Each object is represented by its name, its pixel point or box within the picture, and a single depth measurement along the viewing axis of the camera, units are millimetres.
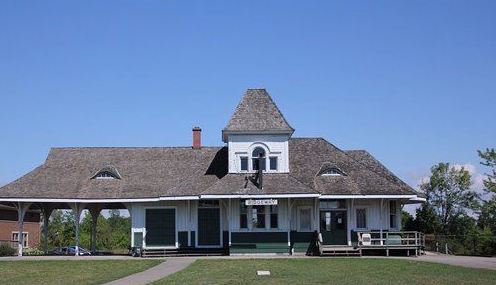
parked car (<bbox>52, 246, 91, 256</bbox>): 42059
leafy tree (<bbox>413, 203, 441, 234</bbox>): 59634
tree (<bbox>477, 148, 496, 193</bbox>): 44812
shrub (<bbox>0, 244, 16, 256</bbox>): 37453
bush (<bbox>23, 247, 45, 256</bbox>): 41800
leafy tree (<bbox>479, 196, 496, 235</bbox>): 45772
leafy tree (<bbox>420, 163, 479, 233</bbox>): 66000
